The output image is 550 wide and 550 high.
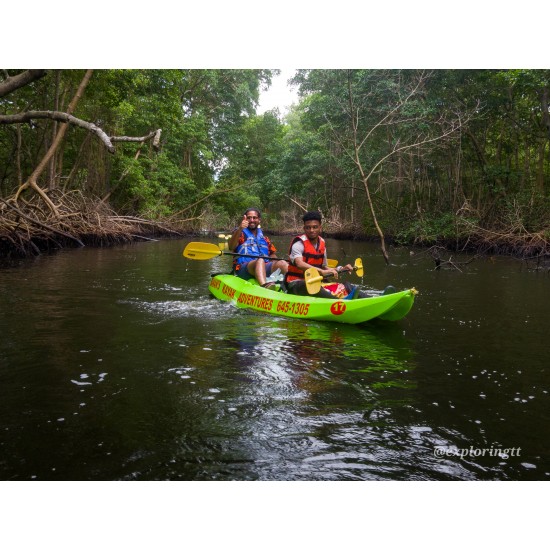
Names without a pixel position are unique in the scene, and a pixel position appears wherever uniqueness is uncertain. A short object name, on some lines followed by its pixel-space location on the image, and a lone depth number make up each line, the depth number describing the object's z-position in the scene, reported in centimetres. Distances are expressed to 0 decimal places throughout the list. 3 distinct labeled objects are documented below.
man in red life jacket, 604
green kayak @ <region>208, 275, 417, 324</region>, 536
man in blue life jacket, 710
